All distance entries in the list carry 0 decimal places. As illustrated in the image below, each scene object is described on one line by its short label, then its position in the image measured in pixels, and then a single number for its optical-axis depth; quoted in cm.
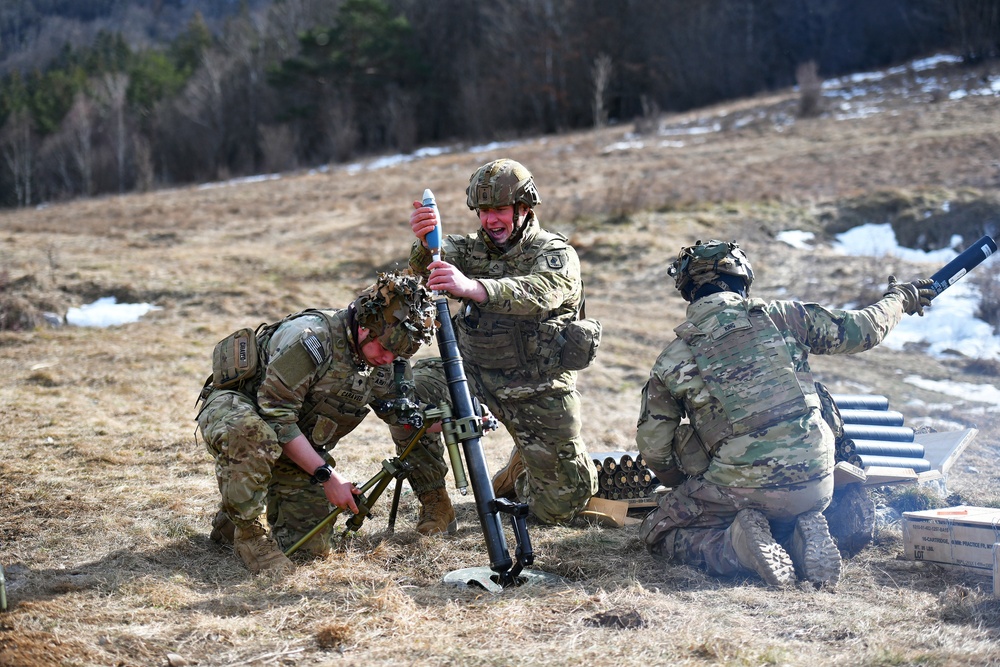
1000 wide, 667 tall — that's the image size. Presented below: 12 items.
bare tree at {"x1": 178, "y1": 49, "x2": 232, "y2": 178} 4822
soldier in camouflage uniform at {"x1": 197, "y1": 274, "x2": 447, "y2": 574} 515
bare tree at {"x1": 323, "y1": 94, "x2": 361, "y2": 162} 3903
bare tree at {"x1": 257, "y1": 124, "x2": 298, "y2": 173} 3853
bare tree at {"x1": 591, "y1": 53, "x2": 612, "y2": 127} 3564
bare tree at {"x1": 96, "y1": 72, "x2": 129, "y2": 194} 4667
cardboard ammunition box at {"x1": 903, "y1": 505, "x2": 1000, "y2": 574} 506
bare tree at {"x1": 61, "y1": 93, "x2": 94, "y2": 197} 4572
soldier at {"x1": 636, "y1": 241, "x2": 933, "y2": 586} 518
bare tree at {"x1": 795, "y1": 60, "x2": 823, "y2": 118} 2542
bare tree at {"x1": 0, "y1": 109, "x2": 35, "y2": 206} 4681
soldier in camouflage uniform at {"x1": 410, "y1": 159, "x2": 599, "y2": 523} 638
